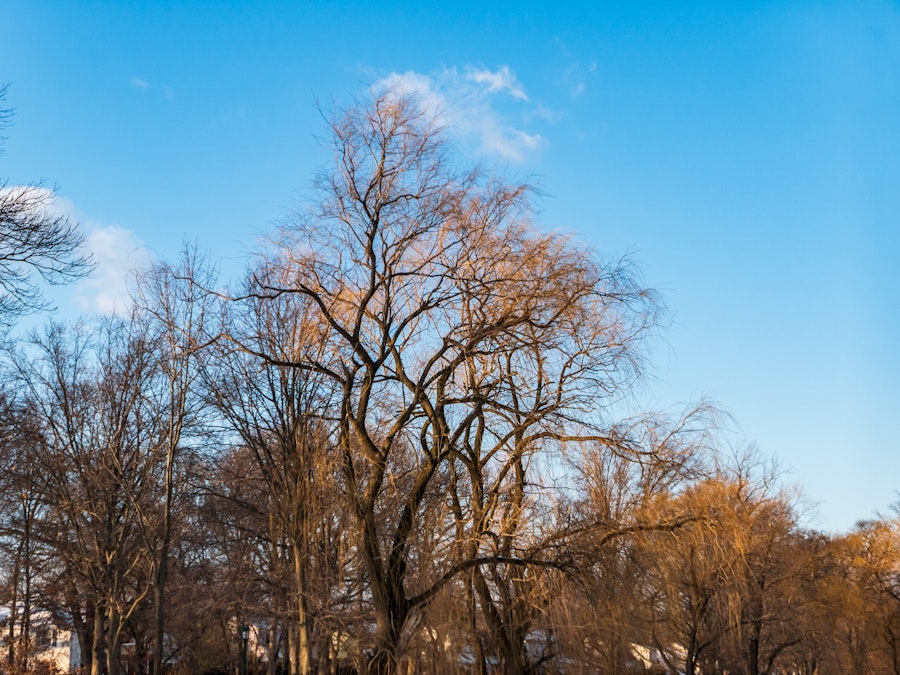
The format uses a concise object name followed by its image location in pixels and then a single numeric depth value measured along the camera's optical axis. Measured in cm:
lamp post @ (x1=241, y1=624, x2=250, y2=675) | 2366
